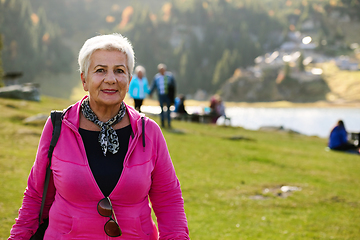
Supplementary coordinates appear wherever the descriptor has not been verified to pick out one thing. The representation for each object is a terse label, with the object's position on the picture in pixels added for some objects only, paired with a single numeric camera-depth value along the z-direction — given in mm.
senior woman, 2604
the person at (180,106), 24609
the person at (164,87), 15884
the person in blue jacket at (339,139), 15578
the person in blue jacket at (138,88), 16297
